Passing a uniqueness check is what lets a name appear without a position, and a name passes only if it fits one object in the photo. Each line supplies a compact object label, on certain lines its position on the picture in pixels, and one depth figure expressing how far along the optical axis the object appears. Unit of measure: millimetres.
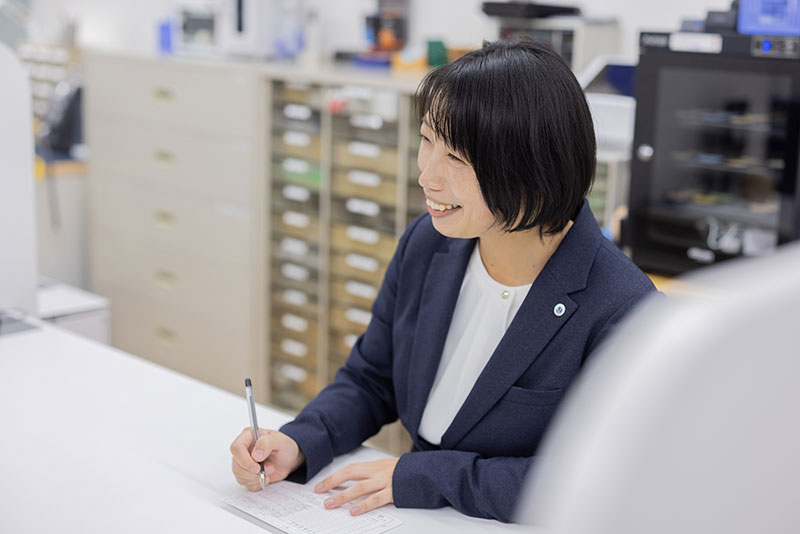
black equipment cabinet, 2287
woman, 1282
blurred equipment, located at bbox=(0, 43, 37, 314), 2189
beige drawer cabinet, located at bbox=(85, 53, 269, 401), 3680
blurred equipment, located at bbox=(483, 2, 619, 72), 2945
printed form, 1281
